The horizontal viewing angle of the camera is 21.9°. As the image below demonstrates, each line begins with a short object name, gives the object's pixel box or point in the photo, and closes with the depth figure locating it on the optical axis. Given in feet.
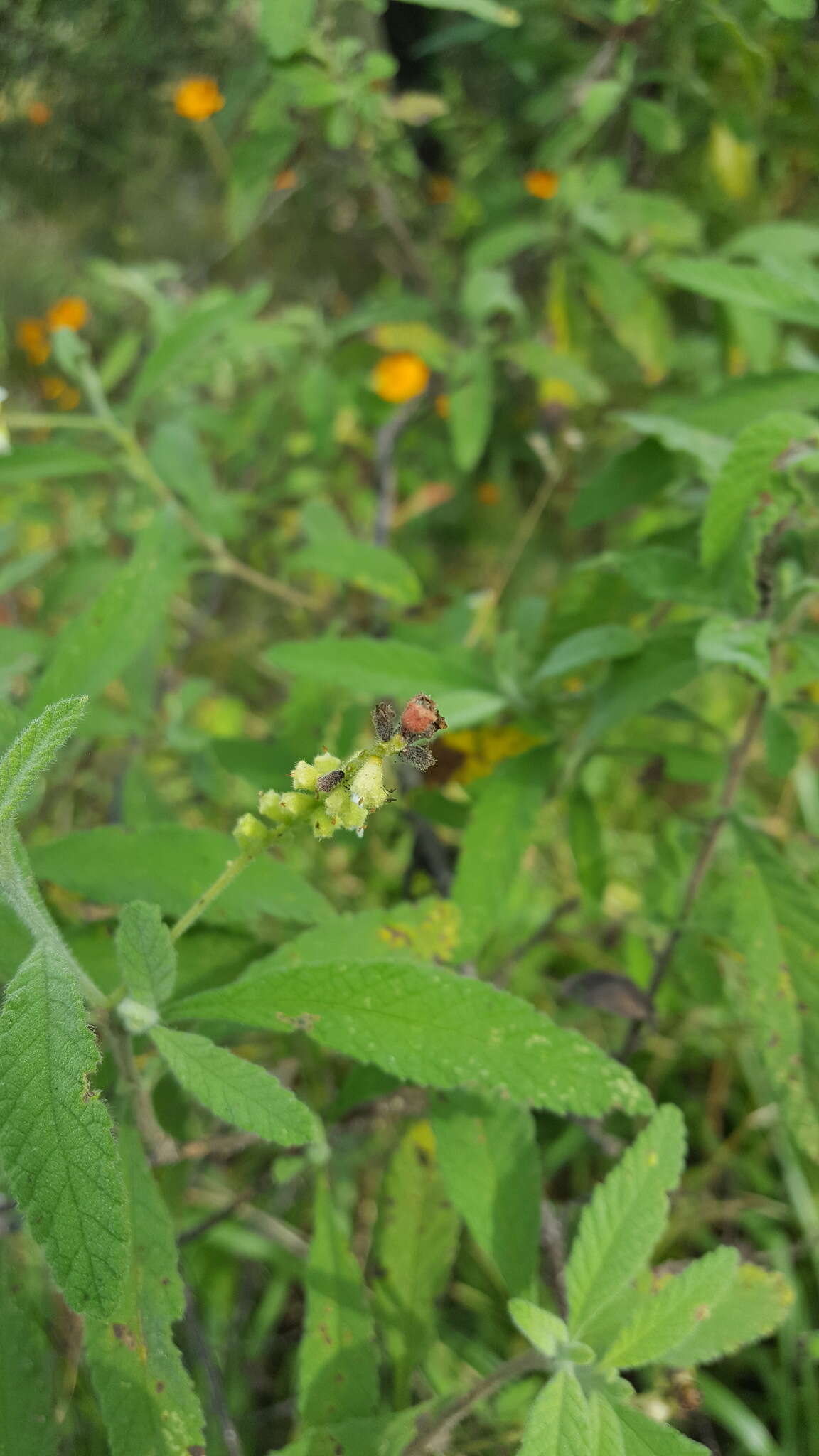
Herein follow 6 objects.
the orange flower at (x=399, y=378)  2.26
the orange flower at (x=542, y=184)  2.26
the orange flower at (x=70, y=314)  3.25
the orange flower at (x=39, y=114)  2.39
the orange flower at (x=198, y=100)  2.52
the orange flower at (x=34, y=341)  3.46
